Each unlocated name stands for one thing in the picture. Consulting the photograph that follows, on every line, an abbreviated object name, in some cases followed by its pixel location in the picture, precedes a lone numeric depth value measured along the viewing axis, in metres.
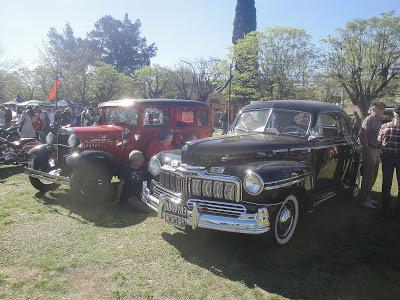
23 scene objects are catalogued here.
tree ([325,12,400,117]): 25.08
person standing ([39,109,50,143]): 14.20
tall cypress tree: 37.81
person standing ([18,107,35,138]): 12.69
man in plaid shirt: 6.03
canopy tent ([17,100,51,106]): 28.52
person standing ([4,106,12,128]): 15.59
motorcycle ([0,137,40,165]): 9.44
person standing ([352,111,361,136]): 13.57
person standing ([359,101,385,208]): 6.51
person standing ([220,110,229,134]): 22.59
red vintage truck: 6.50
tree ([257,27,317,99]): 27.02
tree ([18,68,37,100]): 42.84
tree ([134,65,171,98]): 41.84
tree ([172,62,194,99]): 41.05
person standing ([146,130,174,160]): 7.56
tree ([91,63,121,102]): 39.59
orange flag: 22.83
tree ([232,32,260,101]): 29.25
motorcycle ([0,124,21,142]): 12.36
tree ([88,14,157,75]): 60.16
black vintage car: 4.28
